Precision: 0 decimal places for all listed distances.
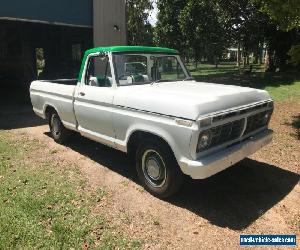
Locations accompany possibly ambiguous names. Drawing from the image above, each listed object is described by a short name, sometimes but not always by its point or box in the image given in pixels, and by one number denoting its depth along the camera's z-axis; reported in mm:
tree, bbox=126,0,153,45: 36164
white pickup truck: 3588
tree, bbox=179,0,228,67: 18779
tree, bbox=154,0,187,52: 22104
